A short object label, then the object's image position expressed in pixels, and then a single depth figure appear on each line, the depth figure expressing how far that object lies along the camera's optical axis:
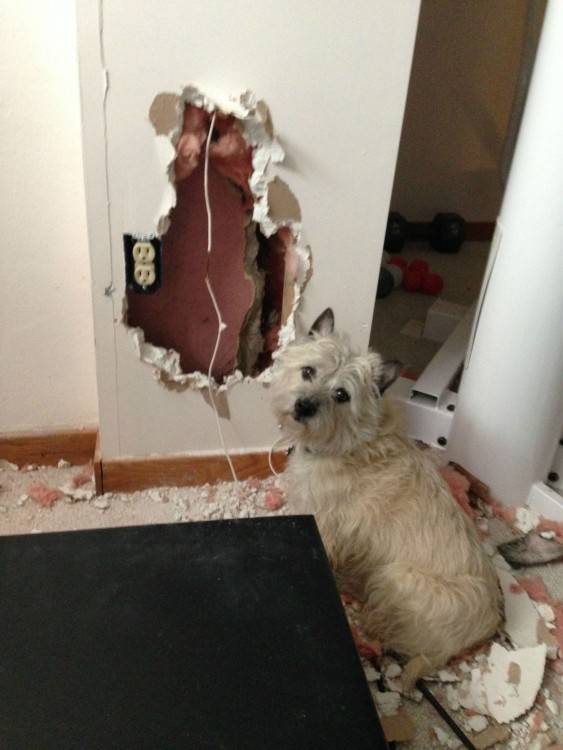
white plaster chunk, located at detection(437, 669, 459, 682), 1.40
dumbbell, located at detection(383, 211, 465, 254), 3.08
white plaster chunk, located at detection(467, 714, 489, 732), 1.33
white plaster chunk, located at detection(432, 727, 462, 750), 1.30
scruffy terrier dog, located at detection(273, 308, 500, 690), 1.37
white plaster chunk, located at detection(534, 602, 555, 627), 1.56
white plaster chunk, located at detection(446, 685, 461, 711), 1.37
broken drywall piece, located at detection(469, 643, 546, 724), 1.37
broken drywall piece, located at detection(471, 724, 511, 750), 1.30
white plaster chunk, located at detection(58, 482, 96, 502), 1.74
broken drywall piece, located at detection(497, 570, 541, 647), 1.50
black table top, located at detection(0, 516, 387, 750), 0.90
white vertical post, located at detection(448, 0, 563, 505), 1.51
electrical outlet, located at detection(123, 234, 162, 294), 1.45
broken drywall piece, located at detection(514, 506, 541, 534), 1.82
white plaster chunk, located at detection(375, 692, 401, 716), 1.34
